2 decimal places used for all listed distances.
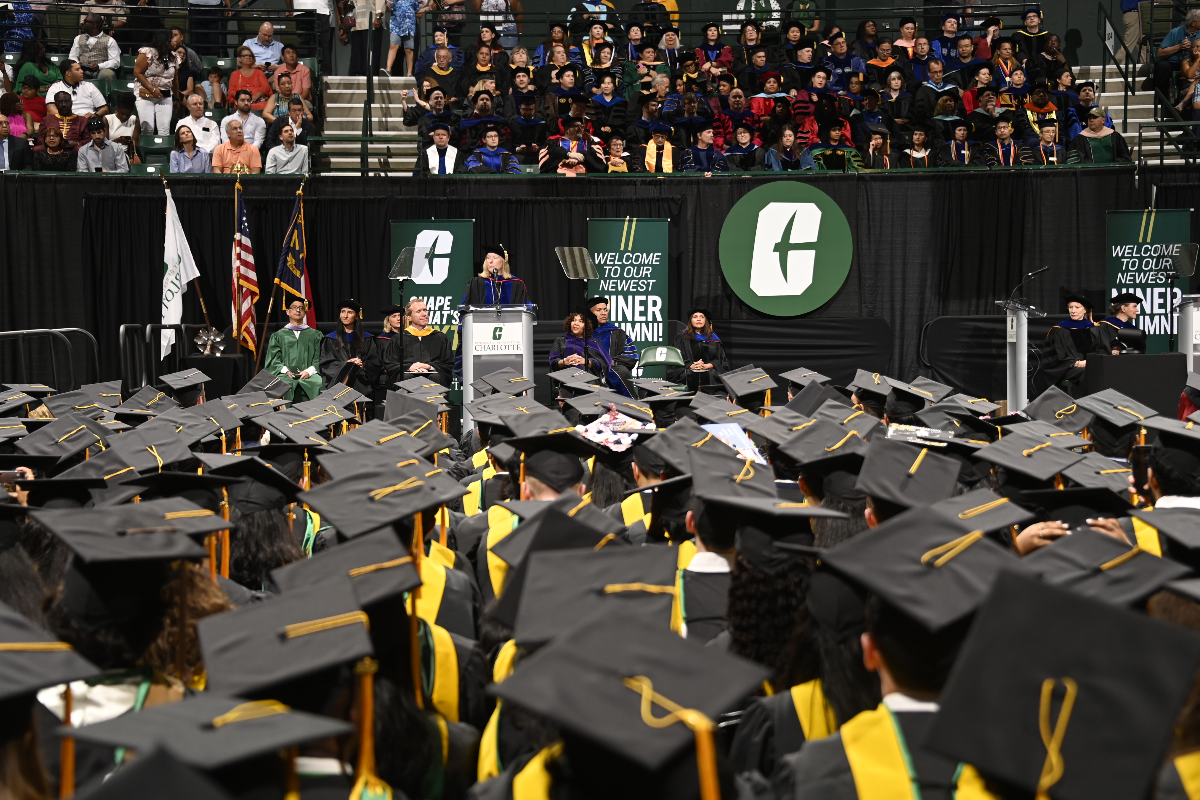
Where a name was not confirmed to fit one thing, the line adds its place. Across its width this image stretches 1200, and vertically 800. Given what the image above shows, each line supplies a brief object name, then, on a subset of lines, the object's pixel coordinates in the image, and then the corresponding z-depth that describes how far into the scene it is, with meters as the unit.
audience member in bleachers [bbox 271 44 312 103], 14.21
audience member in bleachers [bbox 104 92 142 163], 12.92
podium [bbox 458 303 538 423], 9.85
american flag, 11.72
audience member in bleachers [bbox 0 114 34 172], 12.36
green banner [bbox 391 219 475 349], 12.23
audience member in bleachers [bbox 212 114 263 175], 12.57
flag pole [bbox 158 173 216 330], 12.15
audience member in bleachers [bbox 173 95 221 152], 12.91
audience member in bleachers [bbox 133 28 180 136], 13.45
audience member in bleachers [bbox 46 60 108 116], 13.23
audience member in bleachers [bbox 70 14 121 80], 14.02
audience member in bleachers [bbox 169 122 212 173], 12.63
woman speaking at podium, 11.20
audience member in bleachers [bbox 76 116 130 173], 12.55
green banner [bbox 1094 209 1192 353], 11.73
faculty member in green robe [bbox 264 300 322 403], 11.43
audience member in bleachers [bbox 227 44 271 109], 13.87
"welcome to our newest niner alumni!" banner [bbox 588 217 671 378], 12.41
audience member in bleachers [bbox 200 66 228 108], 13.85
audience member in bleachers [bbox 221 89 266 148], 12.92
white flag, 11.93
